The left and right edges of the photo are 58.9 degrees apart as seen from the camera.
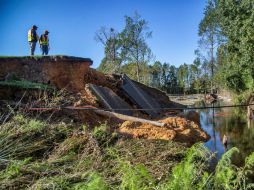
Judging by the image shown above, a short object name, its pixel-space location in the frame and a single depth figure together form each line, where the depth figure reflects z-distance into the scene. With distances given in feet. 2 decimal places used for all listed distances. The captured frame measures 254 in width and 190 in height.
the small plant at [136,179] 8.52
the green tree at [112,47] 94.60
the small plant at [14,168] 10.33
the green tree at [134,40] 95.20
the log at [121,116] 24.24
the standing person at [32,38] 34.59
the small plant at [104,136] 15.98
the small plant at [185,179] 8.09
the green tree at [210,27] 78.89
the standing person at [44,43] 35.19
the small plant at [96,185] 7.75
